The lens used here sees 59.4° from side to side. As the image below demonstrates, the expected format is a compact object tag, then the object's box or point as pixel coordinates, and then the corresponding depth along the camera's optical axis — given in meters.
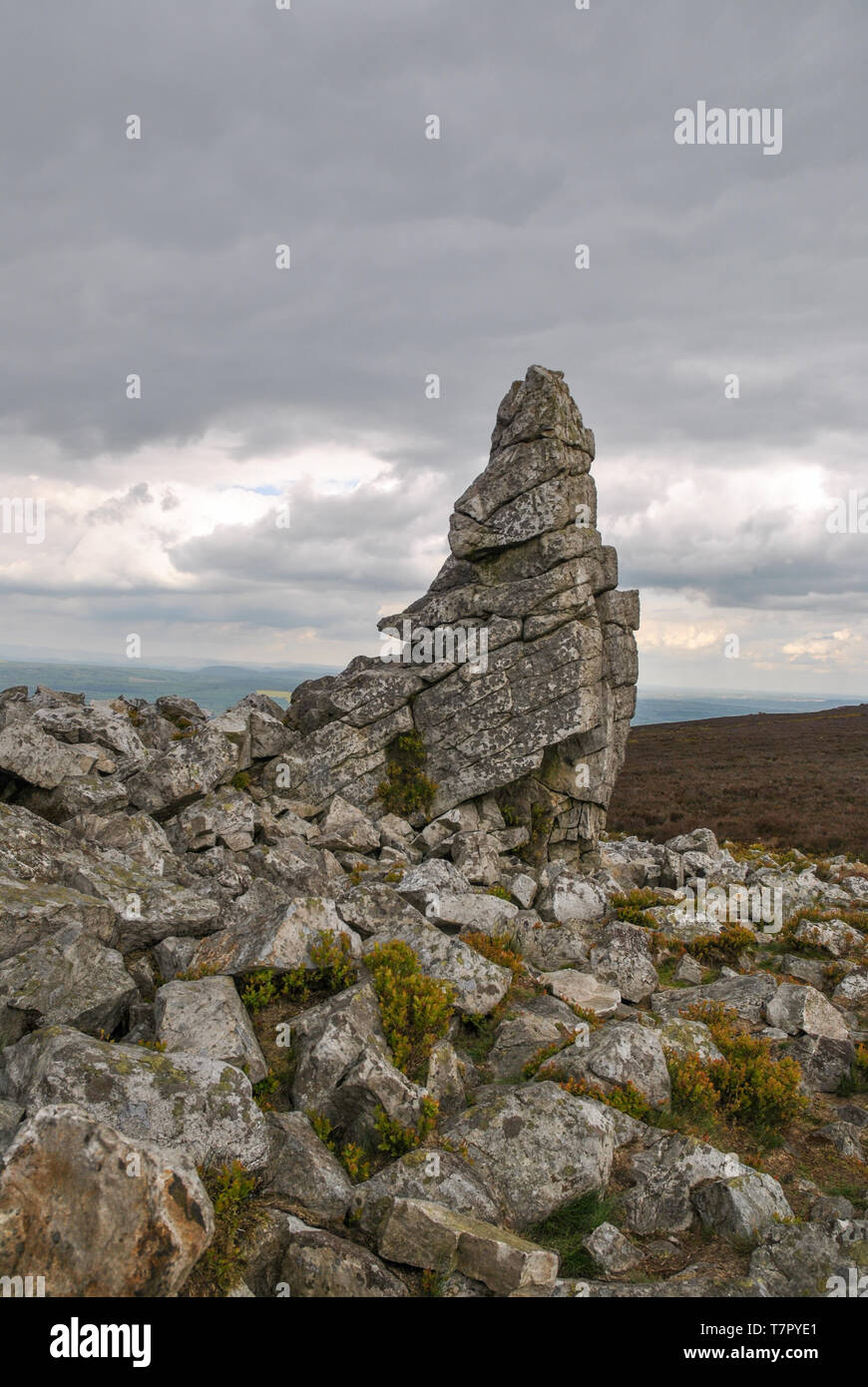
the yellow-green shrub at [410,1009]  10.40
